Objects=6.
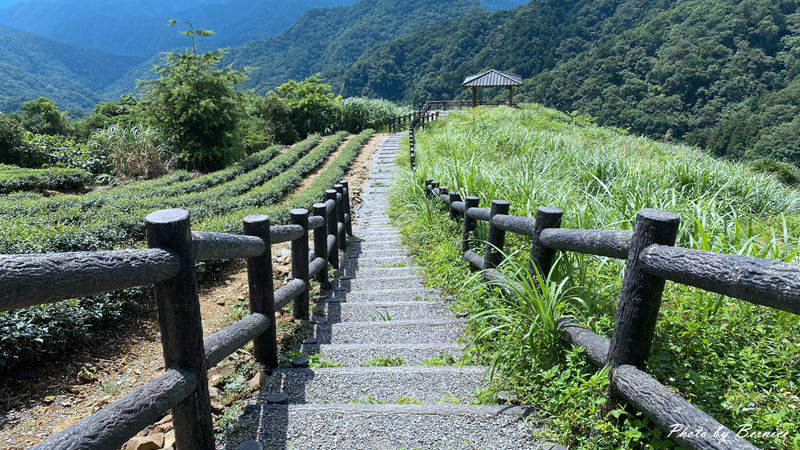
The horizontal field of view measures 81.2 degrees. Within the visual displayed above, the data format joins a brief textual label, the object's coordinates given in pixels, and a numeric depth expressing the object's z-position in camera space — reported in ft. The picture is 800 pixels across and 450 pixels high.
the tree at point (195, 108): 47.75
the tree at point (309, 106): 78.62
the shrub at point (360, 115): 84.12
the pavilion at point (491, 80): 100.32
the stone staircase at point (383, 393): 7.32
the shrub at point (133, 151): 45.42
